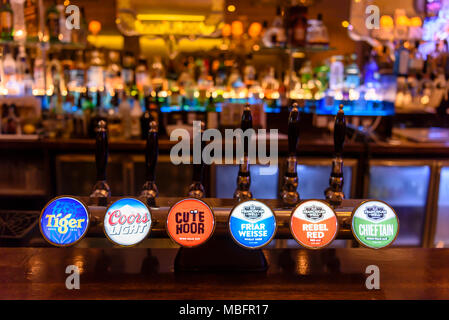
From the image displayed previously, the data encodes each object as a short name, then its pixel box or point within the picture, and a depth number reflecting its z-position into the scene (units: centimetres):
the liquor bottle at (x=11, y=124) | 280
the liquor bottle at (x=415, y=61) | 335
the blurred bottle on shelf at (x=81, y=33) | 311
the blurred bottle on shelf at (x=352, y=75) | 337
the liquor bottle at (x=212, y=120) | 301
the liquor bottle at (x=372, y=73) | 332
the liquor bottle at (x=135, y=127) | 280
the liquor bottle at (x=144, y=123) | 279
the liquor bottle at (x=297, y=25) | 301
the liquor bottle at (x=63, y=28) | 300
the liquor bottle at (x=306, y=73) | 342
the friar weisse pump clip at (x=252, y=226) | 94
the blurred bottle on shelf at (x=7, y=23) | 289
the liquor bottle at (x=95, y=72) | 330
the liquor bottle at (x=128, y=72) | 326
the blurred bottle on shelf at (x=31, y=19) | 285
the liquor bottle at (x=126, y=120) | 284
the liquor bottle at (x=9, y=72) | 310
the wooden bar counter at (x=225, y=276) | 91
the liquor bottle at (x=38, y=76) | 320
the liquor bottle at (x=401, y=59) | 331
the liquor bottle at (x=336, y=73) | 340
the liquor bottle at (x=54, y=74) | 319
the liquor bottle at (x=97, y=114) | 281
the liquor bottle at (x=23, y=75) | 311
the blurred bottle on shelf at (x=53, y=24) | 299
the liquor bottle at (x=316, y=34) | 323
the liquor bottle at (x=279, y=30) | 322
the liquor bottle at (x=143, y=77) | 326
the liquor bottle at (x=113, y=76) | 335
